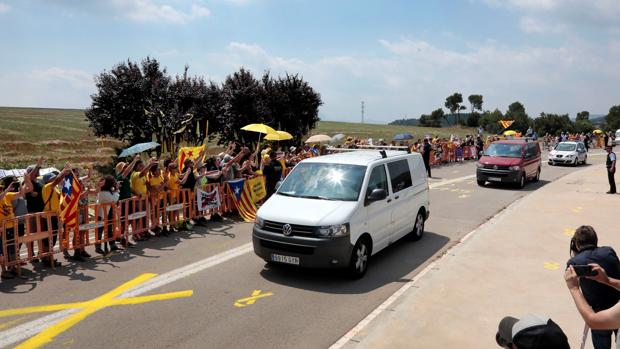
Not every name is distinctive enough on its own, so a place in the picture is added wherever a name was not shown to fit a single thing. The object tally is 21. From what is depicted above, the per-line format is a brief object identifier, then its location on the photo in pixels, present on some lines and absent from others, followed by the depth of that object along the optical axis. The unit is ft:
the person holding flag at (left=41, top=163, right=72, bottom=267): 27.27
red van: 62.39
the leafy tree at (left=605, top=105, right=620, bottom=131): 385.74
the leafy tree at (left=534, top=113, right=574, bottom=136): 333.42
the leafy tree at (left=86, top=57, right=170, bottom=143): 75.77
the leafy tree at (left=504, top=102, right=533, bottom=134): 337.31
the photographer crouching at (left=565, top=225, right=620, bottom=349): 13.14
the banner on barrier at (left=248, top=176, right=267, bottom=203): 44.65
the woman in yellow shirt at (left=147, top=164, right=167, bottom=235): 34.42
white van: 23.84
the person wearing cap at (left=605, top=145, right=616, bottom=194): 55.72
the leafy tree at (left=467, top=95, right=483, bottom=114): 447.01
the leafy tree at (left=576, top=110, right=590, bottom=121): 449.06
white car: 98.32
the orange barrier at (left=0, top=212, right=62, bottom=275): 25.13
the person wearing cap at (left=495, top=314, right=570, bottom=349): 8.28
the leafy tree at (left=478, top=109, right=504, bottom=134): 353.59
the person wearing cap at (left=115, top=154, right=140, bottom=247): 31.89
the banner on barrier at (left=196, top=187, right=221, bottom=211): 38.58
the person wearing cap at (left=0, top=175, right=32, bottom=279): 25.03
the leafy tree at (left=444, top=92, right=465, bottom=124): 433.56
